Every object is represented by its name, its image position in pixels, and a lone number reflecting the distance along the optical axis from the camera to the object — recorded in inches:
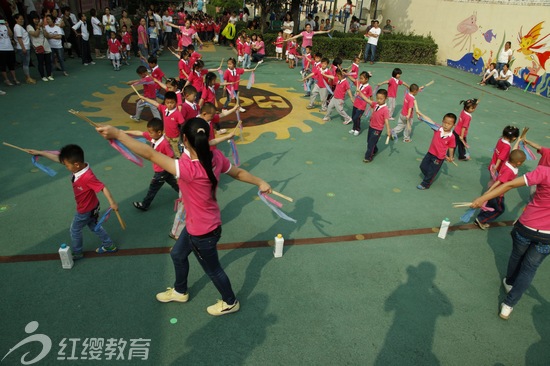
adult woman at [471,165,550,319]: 142.2
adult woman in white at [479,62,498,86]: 609.5
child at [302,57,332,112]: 402.6
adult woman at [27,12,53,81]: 431.2
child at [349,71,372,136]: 335.3
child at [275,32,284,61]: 693.9
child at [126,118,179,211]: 199.2
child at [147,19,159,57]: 644.7
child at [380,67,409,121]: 373.2
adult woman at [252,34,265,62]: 655.1
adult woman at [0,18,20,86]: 401.1
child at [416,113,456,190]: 250.8
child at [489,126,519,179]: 224.1
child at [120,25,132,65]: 581.9
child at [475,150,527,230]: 177.9
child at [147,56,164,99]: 349.7
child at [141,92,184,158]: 246.4
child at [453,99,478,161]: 286.2
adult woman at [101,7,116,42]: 577.6
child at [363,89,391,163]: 290.8
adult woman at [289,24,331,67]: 656.4
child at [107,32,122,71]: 524.7
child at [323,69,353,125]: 367.9
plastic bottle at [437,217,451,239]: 207.9
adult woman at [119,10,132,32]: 599.2
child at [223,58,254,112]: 369.4
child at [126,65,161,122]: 326.1
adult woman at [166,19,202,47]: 609.8
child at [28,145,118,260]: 158.2
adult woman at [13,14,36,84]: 410.9
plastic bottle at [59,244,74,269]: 167.8
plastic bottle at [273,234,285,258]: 183.6
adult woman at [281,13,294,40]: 732.9
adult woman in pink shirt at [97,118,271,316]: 111.0
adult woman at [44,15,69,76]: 463.8
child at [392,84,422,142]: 326.0
